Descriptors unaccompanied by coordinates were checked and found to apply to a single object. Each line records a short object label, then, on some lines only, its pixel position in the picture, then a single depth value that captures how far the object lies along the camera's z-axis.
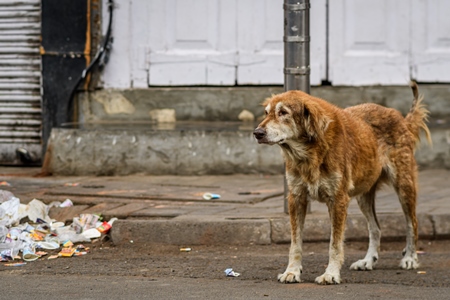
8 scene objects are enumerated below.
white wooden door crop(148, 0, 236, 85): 21.97
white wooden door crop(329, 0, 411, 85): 22.08
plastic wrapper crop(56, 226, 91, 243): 15.02
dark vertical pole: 15.45
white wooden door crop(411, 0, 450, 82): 22.22
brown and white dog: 12.20
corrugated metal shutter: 22.30
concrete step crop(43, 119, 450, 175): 20.89
